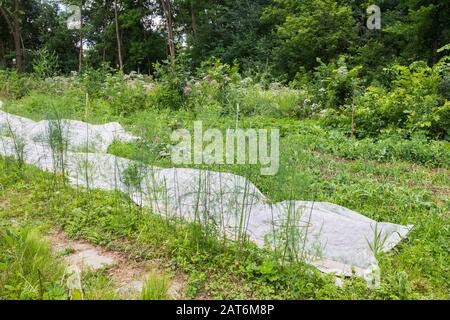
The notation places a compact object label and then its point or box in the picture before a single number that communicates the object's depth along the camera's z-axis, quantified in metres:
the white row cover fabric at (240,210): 2.22
